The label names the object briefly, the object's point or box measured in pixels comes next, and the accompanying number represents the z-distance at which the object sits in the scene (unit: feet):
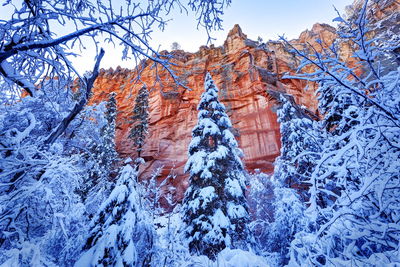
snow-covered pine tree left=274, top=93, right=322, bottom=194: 42.91
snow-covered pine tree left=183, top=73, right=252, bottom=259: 27.91
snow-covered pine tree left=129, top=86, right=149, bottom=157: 81.35
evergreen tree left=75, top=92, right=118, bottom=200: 55.77
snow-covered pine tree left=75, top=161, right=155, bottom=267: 13.97
